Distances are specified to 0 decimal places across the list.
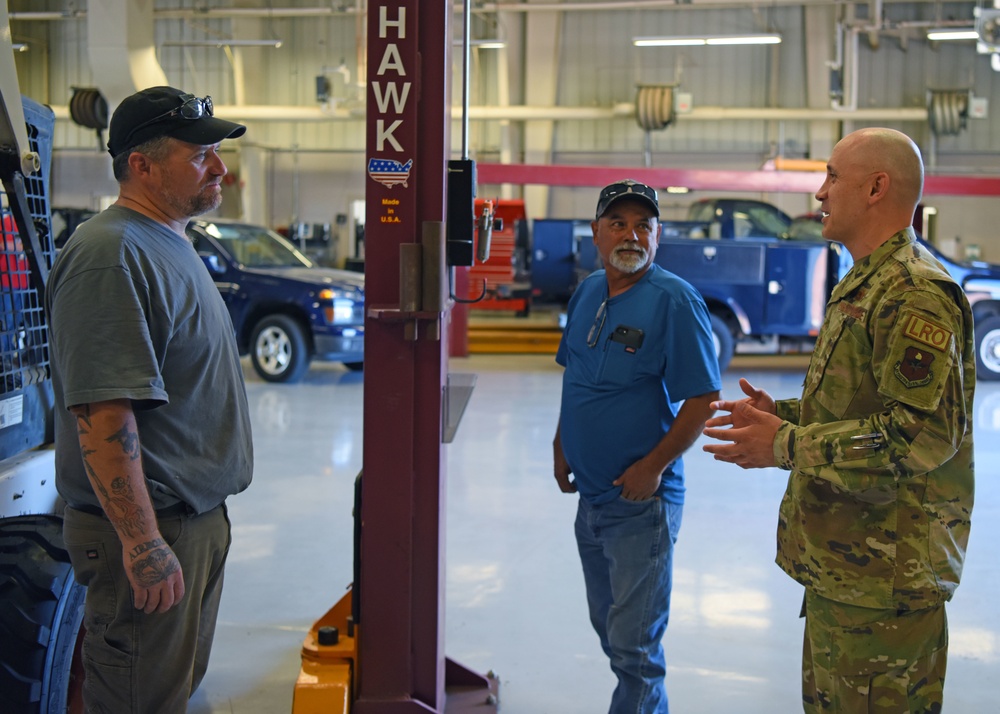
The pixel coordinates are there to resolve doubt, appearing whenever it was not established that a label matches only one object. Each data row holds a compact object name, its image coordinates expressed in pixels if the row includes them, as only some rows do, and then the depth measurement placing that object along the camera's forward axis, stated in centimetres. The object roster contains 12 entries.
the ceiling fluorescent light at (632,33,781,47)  1516
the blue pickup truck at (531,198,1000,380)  1024
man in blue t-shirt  266
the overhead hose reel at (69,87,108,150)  1447
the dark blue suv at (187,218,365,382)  937
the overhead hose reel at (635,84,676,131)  1669
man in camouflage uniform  187
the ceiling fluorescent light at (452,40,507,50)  1453
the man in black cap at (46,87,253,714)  187
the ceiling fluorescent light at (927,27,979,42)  1484
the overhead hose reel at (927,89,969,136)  1667
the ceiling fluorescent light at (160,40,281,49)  1550
